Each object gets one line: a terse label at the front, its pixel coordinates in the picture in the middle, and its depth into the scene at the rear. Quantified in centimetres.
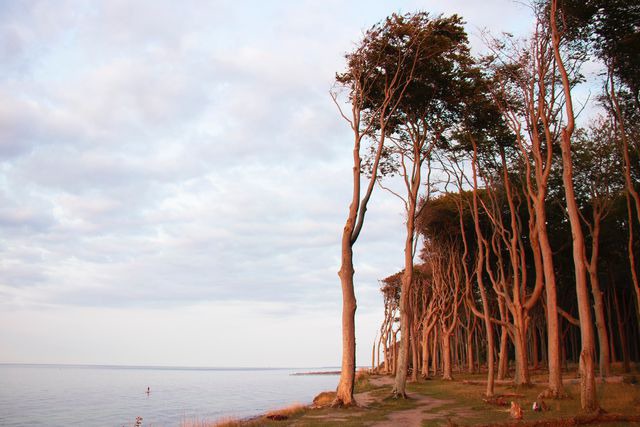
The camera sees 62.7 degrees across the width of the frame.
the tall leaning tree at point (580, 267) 1452
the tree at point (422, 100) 2275
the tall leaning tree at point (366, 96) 2017
